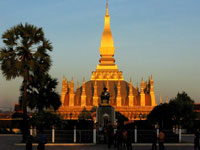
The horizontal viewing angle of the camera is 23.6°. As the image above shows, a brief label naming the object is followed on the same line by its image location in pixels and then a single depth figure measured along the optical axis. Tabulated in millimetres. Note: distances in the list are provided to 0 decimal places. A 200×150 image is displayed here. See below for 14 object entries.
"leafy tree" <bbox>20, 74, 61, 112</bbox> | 48656
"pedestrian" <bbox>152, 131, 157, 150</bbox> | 27797
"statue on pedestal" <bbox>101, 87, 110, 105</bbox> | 47906
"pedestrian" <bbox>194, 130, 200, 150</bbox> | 27516
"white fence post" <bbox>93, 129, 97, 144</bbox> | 36750
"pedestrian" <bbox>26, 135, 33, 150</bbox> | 22812
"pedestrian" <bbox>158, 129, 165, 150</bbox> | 26562
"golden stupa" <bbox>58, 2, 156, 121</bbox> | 118875
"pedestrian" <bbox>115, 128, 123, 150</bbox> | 28147
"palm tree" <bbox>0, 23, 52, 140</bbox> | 38750
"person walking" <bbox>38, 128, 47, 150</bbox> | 22266
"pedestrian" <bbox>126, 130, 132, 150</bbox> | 27062
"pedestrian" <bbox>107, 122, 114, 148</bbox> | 30934
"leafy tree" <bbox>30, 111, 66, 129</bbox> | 49975
